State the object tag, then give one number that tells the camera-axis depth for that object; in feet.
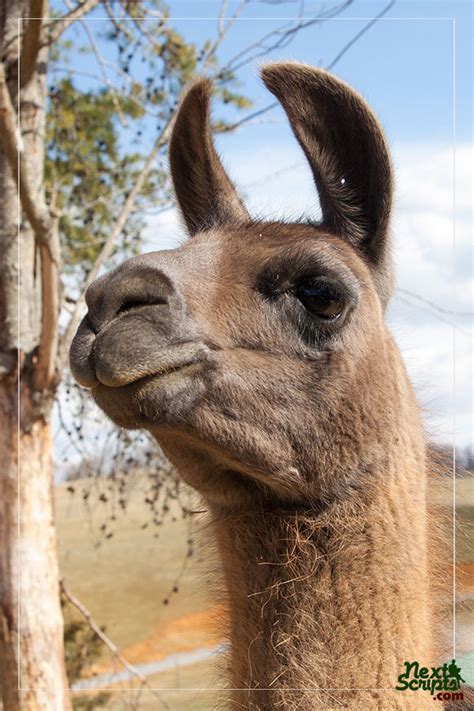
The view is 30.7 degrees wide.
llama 5.94
